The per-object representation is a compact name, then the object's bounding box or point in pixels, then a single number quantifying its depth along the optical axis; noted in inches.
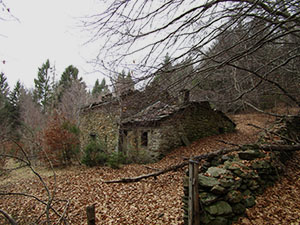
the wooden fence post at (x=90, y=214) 94.8
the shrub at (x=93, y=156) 322.3
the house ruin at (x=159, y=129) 326.3
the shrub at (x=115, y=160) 288.0
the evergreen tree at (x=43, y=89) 1027.3
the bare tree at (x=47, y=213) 62.9
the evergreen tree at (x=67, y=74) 1173.4
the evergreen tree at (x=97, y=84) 1517.5
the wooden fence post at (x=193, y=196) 106.5
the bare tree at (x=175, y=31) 107.6
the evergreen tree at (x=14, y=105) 904.3
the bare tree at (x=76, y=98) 774.2
